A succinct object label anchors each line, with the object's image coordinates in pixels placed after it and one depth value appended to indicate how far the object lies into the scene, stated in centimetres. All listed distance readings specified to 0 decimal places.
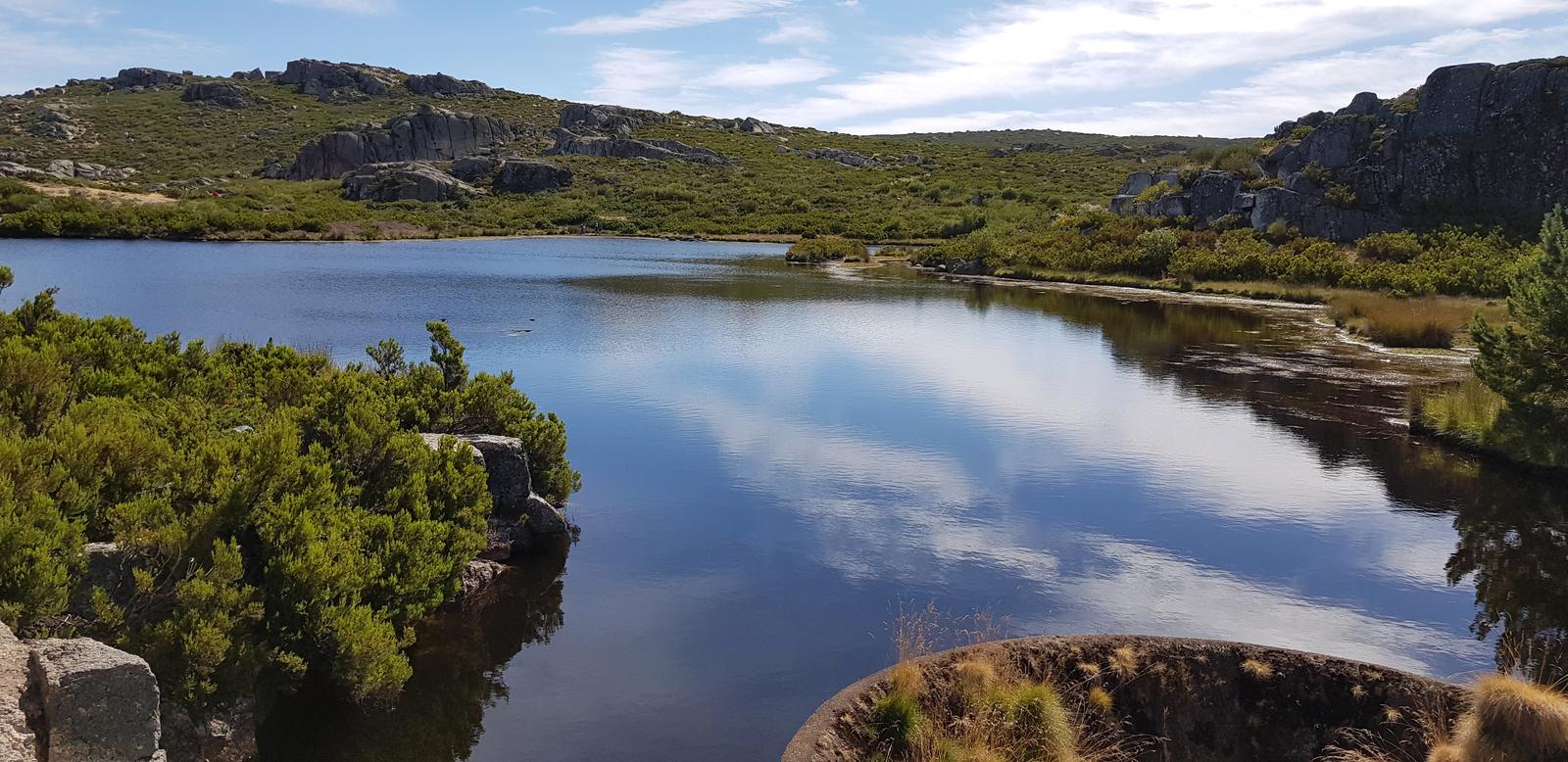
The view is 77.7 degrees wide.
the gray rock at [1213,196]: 6762
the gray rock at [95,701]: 645
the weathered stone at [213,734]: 809
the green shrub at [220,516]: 807
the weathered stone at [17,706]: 599
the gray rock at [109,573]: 831
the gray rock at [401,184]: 10175
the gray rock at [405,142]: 11662
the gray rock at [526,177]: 11431
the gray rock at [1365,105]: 6868
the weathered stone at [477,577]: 1270
